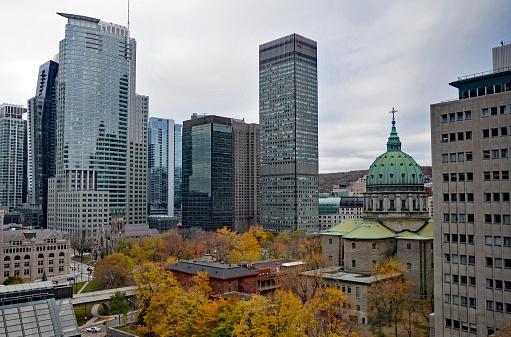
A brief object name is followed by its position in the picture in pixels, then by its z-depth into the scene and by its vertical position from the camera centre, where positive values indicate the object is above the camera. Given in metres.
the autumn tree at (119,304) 95.25 -23.47
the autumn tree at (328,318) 65.41 -20.05
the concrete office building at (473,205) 61.28 -1.85
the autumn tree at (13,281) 117.13 -22.66
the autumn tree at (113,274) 118.69 -21.34
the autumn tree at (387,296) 85.25 -20.45
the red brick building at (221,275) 98.88 -18.90
